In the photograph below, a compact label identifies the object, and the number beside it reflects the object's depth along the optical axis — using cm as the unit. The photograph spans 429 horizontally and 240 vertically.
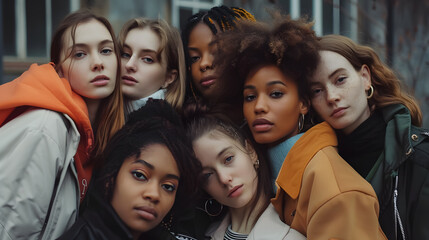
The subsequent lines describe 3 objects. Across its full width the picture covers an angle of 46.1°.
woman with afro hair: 256
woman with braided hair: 320
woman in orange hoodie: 252
